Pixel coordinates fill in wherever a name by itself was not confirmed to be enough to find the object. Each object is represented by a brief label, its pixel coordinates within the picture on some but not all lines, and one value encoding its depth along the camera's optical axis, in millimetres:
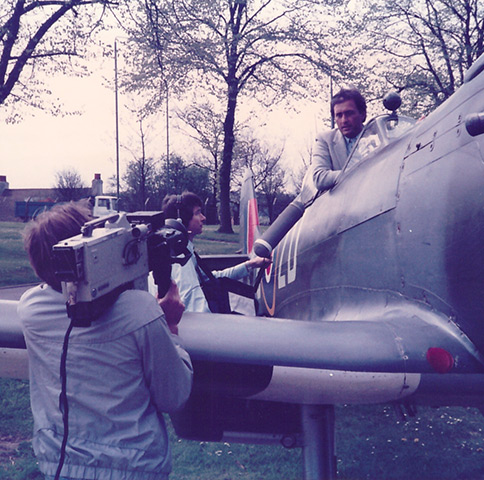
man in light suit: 3281
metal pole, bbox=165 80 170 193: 21486
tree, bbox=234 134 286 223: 40588
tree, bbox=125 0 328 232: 17875
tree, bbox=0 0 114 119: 11211
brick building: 45472
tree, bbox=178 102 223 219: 26156
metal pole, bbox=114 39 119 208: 14970
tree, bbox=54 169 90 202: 49500
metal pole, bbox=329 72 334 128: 18802
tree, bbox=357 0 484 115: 17797
